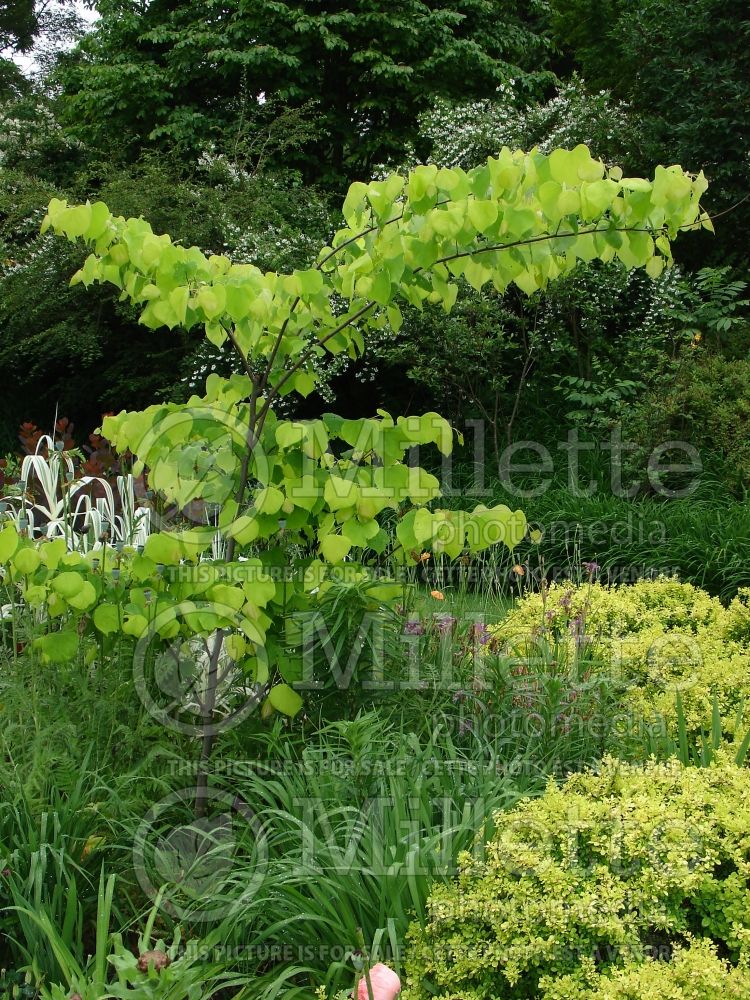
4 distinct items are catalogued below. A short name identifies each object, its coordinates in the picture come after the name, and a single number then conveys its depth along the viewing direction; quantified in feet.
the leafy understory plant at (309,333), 7.62
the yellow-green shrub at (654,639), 10.68
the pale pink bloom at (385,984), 5.76
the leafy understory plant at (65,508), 11.98
